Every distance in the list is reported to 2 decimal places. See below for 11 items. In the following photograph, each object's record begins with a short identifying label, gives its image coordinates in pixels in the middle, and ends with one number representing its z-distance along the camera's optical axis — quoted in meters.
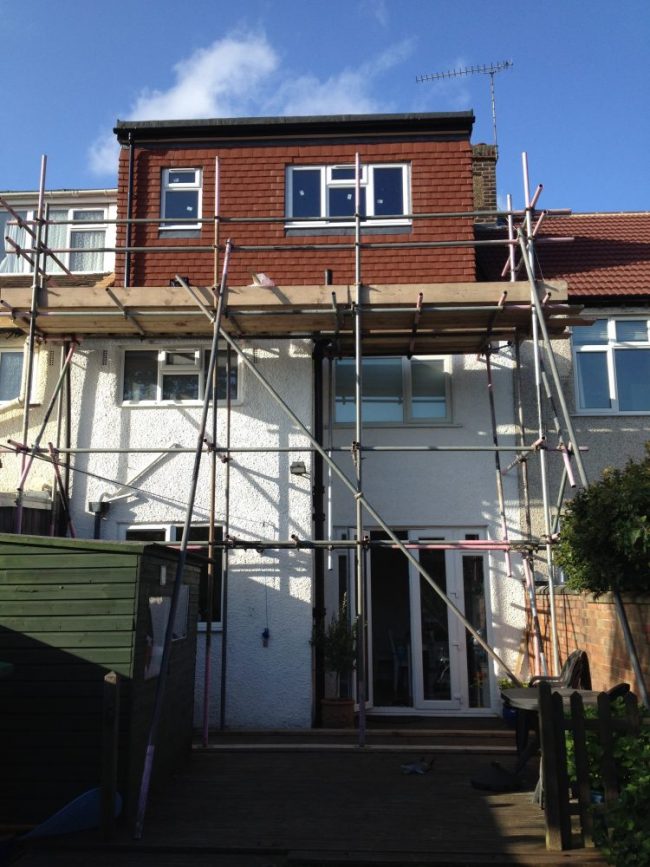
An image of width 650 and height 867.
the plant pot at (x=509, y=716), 9.23
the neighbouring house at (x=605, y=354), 10.84
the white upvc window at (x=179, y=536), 10.38
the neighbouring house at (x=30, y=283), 10.20
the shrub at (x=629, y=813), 4.57
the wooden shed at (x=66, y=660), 5.95
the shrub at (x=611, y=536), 6.24
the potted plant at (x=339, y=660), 9.54
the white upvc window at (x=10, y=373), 11.48
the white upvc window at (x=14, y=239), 12.97
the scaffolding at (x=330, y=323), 9.24
